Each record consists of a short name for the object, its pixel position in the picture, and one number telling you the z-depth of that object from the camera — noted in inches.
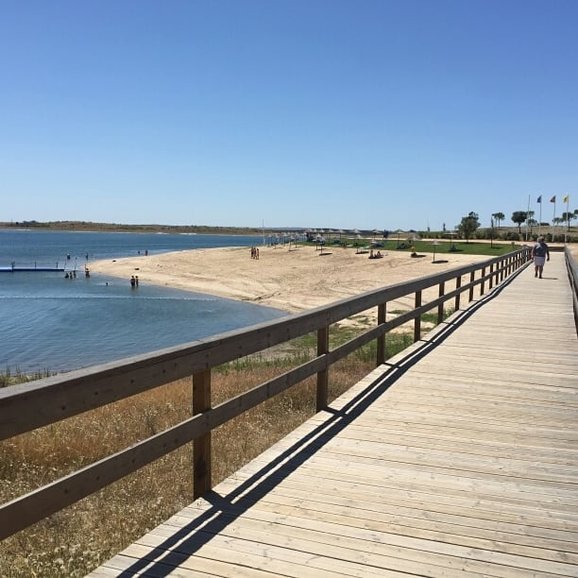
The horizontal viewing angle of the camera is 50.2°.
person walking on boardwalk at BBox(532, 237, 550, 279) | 1015.6
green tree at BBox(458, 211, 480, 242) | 3211.1
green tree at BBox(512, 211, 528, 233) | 4824.3
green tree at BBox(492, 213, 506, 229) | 6337.1
